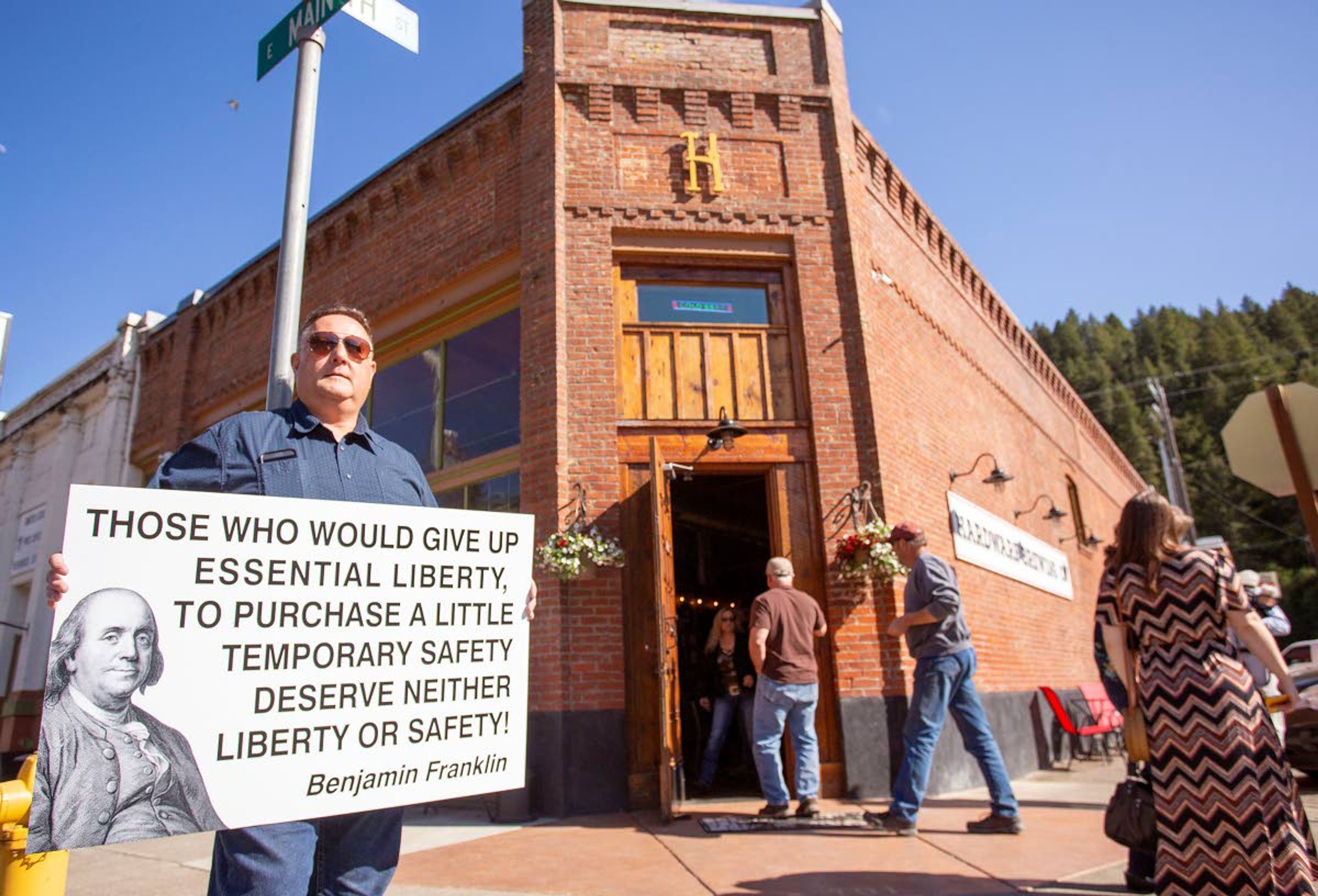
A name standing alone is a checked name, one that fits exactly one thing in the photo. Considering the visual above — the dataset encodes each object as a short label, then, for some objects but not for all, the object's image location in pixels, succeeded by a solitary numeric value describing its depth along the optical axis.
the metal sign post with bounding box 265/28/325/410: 3.10
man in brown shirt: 5.54
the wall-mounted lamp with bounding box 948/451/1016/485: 9.93
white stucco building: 13.85
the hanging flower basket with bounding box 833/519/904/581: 6.68
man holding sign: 1.84
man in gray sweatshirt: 4.95
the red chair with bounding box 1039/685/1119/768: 9.35
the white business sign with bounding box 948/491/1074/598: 9.14
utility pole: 28.14
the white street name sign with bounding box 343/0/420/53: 3.91
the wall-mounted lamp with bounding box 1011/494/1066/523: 13.00
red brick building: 6.63
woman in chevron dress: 2.98
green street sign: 3.69
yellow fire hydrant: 2.31
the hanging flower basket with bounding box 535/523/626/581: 6.46
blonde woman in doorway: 7.28
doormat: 5.14
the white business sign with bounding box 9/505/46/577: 15.21
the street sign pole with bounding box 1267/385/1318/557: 4.44
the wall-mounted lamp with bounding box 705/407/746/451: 6.96
